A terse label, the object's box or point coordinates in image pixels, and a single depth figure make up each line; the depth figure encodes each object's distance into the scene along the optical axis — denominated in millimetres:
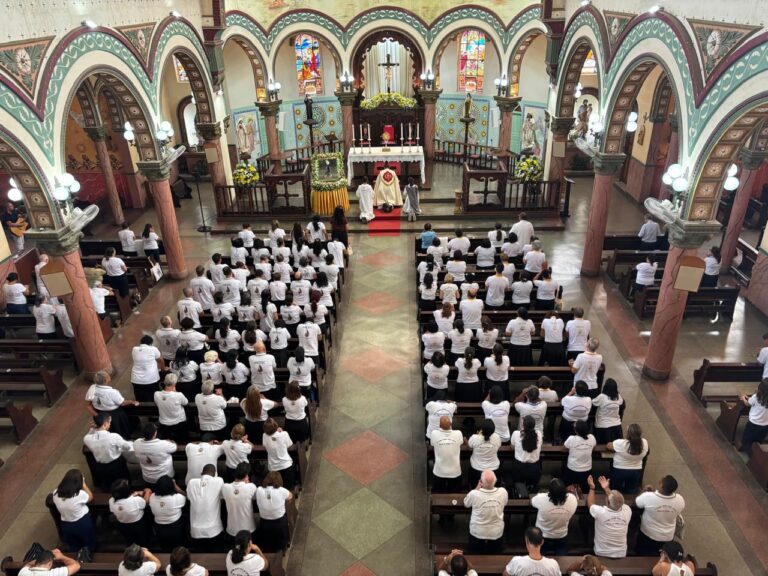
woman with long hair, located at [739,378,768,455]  8477
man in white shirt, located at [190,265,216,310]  11672
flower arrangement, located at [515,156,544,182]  18484
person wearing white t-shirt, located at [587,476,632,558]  6324
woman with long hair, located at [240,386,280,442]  8031
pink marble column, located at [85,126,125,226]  17245
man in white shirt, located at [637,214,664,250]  14594
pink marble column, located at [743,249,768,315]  13016
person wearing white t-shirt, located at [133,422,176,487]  7343
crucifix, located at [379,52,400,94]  24916
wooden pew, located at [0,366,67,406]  10297
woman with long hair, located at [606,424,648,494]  7047
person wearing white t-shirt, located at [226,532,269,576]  5793
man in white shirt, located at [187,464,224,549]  6684
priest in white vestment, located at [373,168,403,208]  18641
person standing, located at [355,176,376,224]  18031
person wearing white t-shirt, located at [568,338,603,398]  8867
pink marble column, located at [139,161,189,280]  14031
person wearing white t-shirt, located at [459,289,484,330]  10547
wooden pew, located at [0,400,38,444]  9570
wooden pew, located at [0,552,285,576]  6422
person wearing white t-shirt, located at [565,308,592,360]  10000
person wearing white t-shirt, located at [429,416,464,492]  7449
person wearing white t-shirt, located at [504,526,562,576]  5555
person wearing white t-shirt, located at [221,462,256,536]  6703
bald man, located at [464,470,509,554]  6465
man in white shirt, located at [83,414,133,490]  7652
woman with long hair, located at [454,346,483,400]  9031
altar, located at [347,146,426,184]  20359
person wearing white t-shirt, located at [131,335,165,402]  9227
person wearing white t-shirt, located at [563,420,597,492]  7372
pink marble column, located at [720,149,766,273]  13672
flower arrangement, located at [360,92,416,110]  22109
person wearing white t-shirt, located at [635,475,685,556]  6445
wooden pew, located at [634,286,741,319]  12578
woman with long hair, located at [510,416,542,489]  7125
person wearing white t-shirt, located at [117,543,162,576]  5664
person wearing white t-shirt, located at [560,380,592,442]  8094
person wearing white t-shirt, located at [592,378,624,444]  8131
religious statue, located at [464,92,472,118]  21656
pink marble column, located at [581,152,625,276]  13477
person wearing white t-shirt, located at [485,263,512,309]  11547
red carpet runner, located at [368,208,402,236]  17750
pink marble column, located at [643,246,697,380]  10266
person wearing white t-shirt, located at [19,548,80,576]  5668
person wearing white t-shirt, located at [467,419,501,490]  7371
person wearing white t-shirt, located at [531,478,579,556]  6406
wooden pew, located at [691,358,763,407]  9854
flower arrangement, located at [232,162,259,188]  19078
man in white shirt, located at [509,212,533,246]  13945
